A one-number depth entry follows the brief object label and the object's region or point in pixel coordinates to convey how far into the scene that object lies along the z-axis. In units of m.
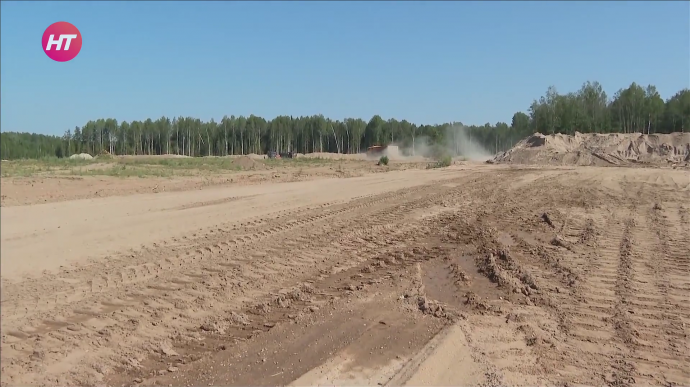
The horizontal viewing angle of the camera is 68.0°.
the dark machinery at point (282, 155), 64.68
